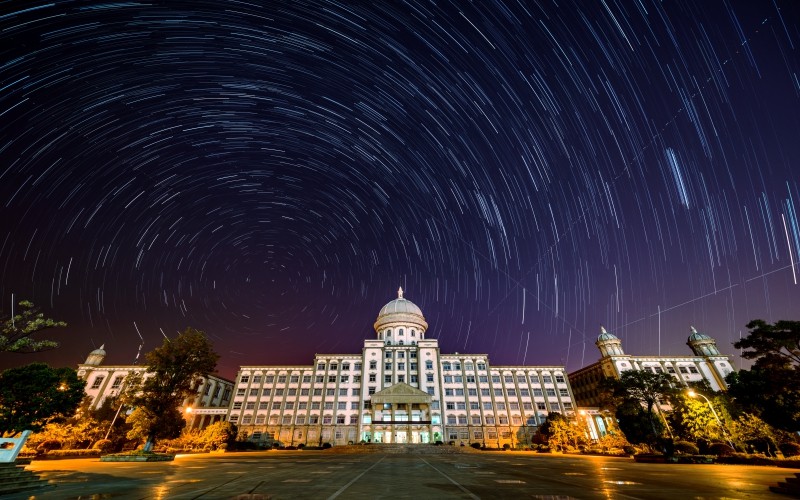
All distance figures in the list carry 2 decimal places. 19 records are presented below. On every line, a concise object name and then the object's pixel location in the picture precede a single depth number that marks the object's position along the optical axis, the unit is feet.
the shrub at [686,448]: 88.17
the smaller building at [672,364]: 260.62
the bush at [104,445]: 109.44
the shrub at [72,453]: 89.56
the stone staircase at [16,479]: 33.47
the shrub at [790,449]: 86.78
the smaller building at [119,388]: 241.14
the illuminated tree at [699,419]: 102.71
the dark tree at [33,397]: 44.06
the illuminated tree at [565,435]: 132.57
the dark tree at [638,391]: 112.06
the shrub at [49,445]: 101.51
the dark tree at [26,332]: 51.52
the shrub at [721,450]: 80.45
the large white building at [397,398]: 211.20
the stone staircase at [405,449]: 161.58
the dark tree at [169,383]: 89.51
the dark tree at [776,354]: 71.46
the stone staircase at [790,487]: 29.31
